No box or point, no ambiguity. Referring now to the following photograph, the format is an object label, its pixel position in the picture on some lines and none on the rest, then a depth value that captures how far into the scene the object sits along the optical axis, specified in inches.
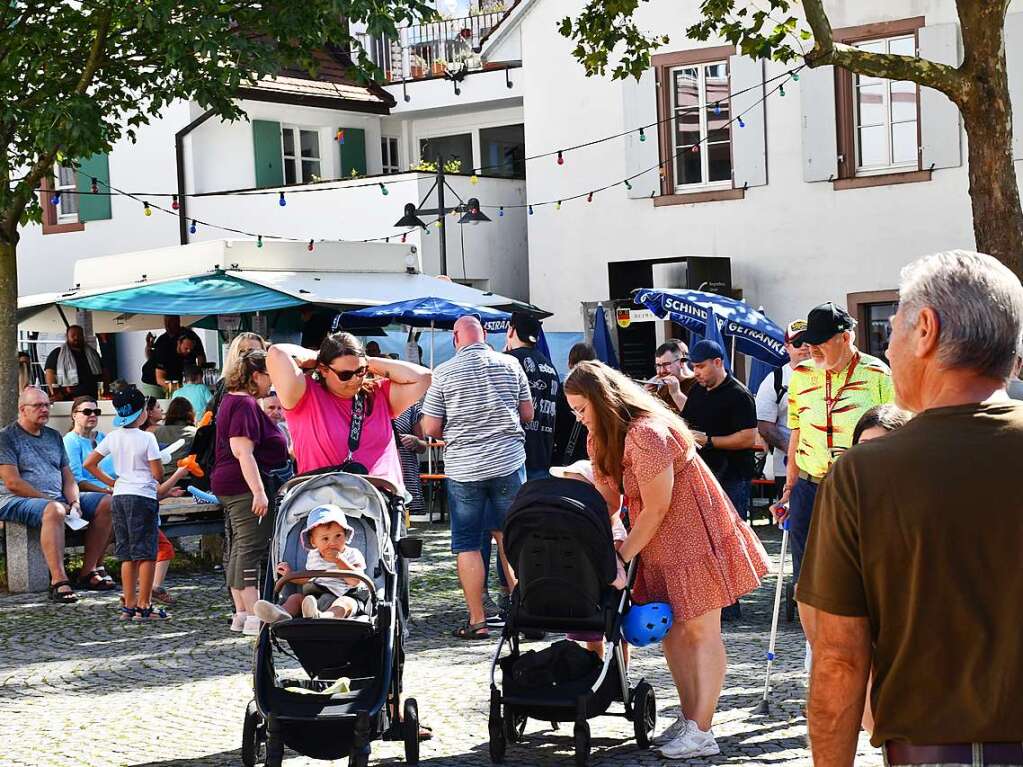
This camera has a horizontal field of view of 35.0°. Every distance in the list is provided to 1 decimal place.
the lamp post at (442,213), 840.3
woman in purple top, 388.8
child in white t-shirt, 430.9
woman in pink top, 293.1
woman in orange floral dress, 258.1
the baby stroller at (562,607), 254.5
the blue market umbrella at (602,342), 719.1
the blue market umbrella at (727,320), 613.9
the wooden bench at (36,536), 490.6
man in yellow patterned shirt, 306.2
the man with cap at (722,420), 399.2
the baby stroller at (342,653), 239.5
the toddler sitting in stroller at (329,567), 258.8
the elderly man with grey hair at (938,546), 114.3
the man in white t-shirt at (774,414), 501.7
